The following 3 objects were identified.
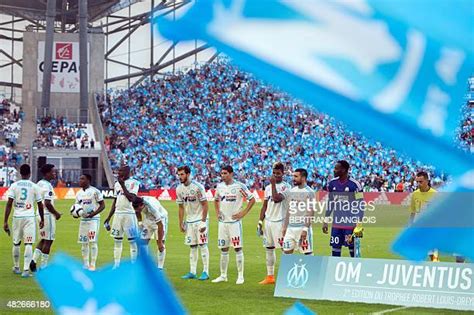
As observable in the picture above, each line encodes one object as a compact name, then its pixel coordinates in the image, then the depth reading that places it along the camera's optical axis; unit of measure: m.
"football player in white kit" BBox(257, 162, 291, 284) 14.06
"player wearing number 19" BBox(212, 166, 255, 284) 14.41
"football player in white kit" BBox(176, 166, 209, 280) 14.62
